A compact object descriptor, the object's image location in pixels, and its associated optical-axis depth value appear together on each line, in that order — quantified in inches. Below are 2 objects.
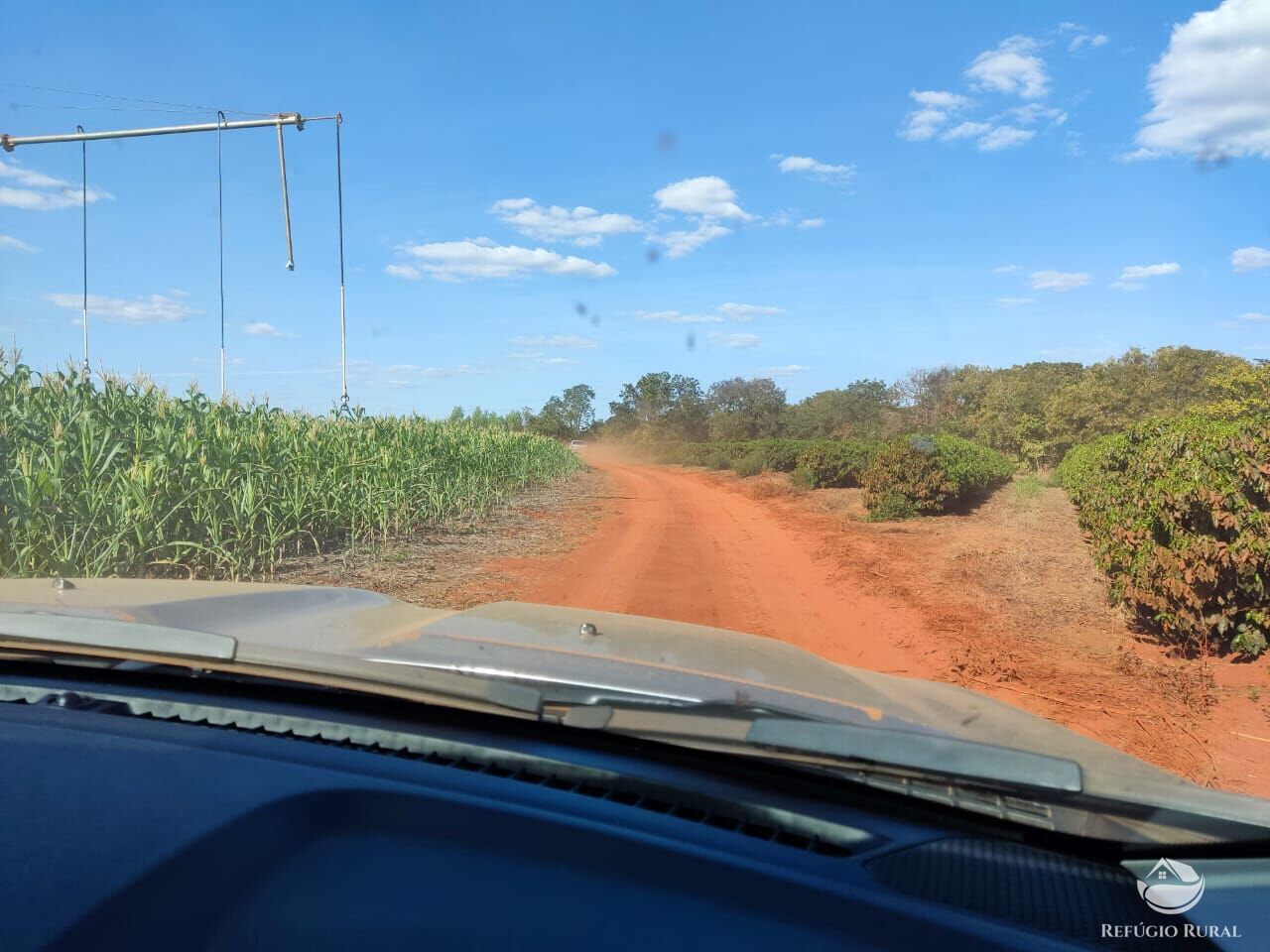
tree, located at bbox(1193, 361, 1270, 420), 690.2
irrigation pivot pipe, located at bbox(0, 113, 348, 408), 452.4
